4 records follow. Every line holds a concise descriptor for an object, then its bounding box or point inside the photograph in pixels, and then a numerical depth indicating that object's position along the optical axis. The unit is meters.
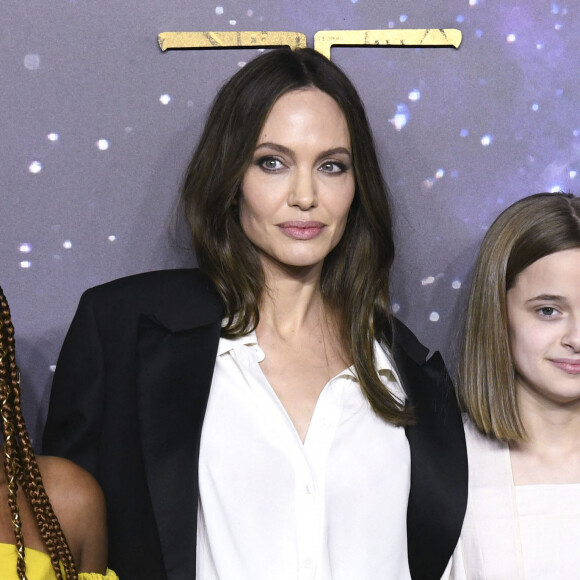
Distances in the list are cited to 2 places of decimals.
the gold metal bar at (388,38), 2.41
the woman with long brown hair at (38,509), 1.58
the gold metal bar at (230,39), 2.37
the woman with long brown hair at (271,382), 1.84
